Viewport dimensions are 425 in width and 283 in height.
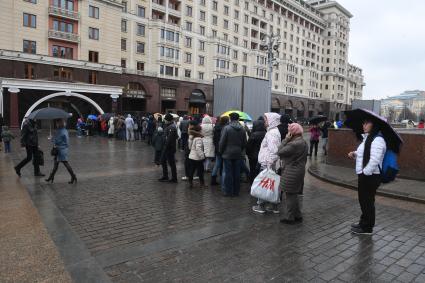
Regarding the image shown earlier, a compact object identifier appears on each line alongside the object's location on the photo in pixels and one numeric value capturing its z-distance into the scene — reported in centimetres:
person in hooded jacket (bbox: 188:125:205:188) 826
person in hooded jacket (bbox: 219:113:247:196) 712
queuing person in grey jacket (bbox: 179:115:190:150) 1407
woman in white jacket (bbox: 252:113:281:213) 626
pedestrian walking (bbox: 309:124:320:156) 1426
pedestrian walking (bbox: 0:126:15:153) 1363
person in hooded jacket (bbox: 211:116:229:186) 855
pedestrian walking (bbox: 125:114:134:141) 2153
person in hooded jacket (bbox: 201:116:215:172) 864
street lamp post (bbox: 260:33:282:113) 2354
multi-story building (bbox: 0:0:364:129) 3250
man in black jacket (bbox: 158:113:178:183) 855
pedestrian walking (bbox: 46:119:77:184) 813
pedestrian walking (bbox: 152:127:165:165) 907
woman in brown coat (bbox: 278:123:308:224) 536
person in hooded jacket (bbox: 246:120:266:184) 783
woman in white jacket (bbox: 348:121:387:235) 476
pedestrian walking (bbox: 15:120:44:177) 899
